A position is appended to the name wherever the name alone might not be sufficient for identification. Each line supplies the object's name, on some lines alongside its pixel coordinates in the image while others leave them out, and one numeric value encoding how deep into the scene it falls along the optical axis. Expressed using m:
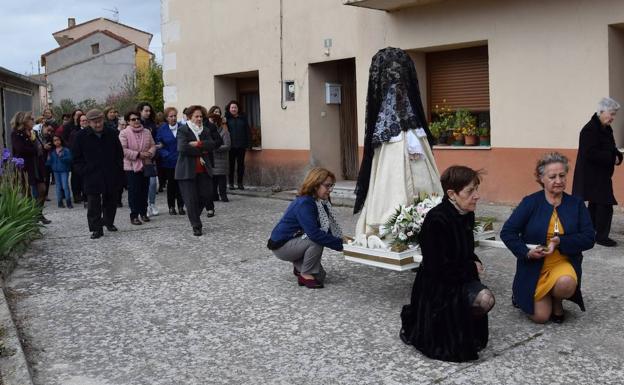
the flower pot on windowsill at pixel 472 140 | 11.24
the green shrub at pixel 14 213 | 7.52
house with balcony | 9.82
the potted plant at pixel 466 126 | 11.26
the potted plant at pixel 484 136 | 11.20
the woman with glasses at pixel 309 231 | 6.11
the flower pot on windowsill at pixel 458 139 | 11.43
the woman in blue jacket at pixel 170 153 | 11.39
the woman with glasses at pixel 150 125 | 11.30
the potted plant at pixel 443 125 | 11.62
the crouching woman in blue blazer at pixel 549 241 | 4.95
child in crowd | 12.86
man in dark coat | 9.31
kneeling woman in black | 4.46
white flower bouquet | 5.47
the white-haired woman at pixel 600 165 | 7.48
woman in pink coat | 10.59
